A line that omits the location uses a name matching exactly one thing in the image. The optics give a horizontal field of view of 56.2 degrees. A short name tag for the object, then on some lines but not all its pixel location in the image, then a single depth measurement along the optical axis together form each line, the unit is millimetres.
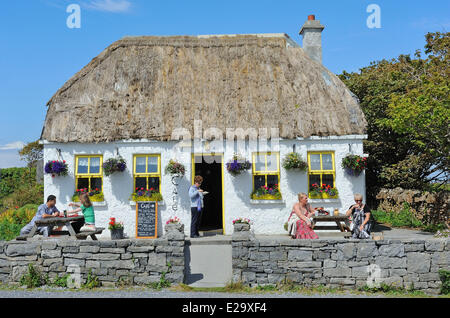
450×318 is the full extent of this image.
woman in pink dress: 9117
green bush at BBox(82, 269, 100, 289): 8086
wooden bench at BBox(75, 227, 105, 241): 9492
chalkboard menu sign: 12338
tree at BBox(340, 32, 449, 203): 16062
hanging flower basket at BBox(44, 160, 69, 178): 12820
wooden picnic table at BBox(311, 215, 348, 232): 10250
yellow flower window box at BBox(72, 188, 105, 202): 13024
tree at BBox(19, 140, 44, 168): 26609
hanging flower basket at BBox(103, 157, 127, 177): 12727
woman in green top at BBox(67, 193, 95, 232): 10492
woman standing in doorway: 11695
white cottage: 13117
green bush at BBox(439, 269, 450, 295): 7840
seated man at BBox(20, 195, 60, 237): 9820
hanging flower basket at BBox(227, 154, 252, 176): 12719
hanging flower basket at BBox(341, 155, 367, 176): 12805
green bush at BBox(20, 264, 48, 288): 8195
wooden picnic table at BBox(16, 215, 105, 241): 9430
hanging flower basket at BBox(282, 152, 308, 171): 12758
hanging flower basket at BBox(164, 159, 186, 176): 12578
